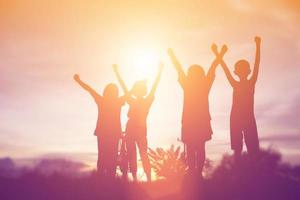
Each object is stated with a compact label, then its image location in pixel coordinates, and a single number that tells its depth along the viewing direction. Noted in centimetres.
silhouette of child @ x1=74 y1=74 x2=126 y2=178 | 1421
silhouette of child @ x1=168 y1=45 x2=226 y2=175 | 1305
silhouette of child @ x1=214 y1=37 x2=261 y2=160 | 1316
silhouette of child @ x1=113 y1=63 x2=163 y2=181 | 1441
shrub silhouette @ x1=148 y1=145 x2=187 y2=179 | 1456
